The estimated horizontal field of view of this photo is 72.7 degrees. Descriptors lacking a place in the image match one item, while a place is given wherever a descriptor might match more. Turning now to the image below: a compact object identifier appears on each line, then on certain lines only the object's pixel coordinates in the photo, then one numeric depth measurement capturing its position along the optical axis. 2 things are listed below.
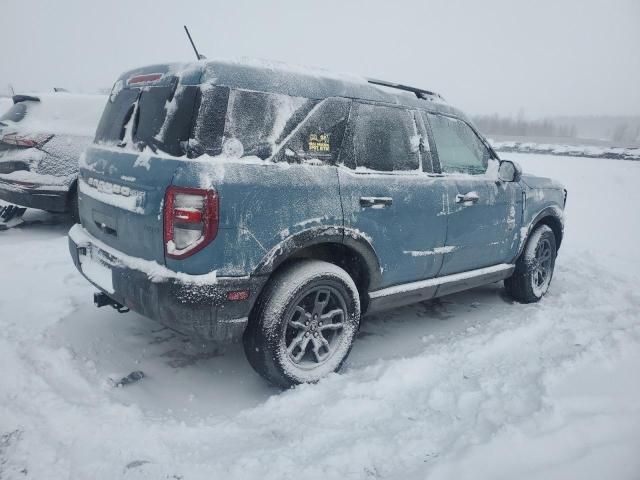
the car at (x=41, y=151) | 5.58
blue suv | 2.30
